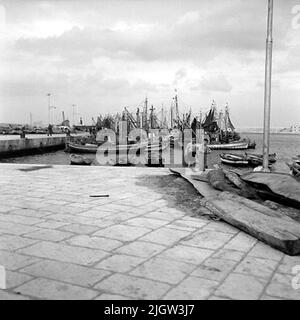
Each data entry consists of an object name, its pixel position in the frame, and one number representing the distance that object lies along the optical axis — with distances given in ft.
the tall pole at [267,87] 29.68
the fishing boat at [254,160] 115.72
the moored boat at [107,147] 161.27
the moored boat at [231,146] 231.40
